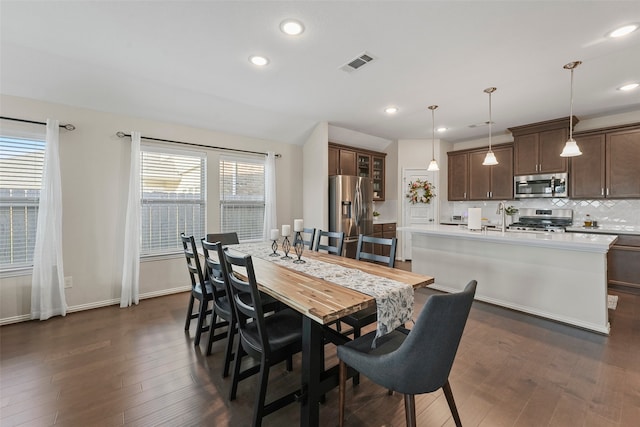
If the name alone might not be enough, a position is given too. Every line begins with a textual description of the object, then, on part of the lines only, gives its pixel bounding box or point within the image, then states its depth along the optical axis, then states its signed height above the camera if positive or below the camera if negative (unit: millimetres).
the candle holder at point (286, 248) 2568 -311
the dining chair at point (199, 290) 2428 -717
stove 4699 -39
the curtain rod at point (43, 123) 2879 +1003
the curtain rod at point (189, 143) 3494 +1046
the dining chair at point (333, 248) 2760 -313
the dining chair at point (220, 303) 1854 -720
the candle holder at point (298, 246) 2416 -293
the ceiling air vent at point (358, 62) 2613 +1531
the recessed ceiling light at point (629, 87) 3256 +1590
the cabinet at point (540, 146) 4492 +1219
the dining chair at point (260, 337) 1509 -747
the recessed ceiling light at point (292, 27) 2125 +1502
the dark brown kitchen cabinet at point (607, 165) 3951 +802
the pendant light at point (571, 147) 2789 +740
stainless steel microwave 4559 +547
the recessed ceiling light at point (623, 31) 2184 +1527
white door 5973 +179
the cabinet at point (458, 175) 5820 +895
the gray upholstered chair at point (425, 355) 1176 -640
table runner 1491 -434
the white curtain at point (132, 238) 3445 -299
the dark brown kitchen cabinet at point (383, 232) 5637 -357
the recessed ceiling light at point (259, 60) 2625 +1519
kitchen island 2744 -618
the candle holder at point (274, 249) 2717 -340
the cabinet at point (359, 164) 5297 +1085
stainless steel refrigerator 4840 +154
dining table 1401 -451
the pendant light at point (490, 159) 3604 +759
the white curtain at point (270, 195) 4742 +352
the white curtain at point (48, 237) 2975 -257
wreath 5948 +531
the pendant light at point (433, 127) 4015 +1602
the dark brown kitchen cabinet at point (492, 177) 5211 +797
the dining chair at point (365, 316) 1886 -697
